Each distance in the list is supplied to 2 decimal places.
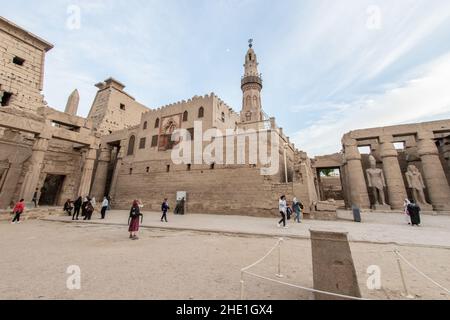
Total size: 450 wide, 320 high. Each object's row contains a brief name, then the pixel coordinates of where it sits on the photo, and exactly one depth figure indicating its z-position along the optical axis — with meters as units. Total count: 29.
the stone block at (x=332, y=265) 2.65
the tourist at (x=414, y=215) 9.57
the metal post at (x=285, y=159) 15.25
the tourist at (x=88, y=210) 11.79
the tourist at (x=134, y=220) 7.00
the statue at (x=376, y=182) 17.30
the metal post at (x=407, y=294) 2.86
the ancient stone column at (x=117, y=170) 22.14
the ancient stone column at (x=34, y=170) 12.70
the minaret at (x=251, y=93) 30.28
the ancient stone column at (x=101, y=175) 22.38
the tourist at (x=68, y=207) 13.84
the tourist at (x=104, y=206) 11.83
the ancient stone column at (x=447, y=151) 17.45
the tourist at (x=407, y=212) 10.24
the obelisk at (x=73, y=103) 21.77
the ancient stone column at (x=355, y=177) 17.34
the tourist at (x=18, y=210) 10.74
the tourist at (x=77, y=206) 11.90
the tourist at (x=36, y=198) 14.57
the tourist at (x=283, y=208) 9.19
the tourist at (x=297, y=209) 10.94
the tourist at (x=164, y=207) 11.05
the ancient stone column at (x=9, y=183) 13.88
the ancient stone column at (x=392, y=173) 16.30
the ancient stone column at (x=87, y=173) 15.71
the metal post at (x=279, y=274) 3.69
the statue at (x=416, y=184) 16.12
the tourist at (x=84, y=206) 12.38
